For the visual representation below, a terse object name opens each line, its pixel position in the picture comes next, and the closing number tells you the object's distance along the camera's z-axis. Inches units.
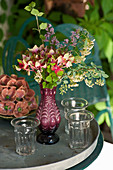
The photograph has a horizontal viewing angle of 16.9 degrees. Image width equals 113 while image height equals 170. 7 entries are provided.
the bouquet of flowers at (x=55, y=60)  38.2
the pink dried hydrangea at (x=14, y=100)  45.2
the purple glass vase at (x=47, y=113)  41.1
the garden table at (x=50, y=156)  38.2
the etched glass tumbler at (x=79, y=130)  40.0
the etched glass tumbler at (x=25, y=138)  39.4
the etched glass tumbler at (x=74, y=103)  45.3
